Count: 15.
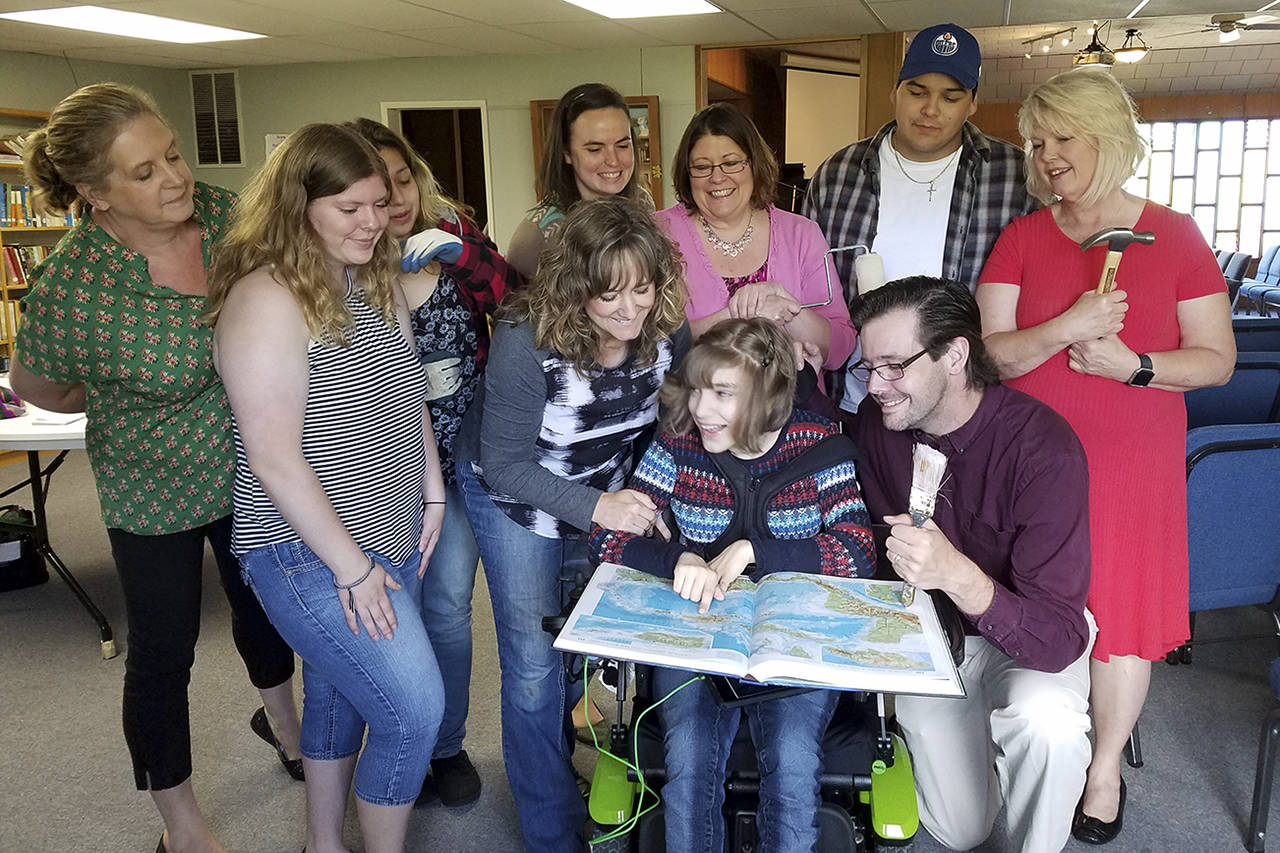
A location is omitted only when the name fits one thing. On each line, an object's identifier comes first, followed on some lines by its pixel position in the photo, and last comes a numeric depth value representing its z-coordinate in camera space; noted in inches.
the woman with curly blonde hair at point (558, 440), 69.0
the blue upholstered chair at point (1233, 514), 96.3
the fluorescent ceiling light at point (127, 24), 217.5
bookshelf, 247.9
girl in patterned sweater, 64.3
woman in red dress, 76.4
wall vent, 324.2
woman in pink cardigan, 85.5
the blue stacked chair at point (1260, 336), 156.1
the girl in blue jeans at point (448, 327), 78.7
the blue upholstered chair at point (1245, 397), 121.2
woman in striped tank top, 60.8
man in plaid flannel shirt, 94.3
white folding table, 125.8
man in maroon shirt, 66.3
